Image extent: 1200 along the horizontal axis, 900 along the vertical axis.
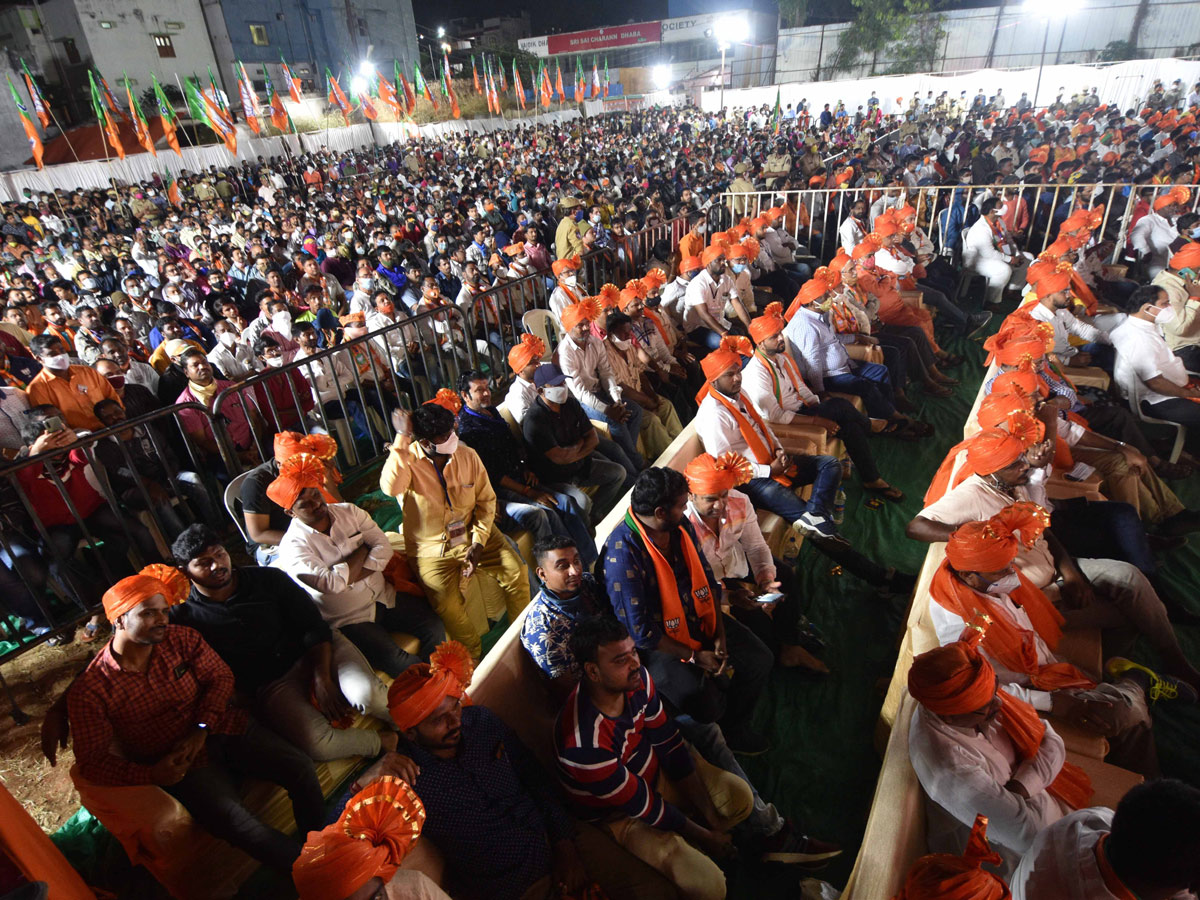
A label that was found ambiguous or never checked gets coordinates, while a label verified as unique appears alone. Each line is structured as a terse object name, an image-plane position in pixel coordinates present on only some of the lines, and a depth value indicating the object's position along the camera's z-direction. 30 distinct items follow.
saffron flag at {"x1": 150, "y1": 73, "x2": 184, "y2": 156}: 17.17
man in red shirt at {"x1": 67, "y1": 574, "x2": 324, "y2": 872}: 2.33
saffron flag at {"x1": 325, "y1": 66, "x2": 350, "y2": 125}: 24.40
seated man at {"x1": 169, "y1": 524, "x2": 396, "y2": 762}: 2.73
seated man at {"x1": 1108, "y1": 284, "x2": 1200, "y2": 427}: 4.98
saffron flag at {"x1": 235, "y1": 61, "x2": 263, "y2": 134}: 21.53
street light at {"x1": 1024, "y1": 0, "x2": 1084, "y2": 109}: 24.33
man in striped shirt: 2.31
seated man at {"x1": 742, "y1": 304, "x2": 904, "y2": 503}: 4.97
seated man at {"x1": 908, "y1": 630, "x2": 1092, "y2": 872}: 2.09
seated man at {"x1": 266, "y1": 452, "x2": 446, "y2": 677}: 3.12
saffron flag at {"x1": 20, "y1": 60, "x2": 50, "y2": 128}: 16.47
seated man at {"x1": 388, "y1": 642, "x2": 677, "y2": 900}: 2.16
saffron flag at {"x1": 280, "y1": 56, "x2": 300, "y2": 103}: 24.89
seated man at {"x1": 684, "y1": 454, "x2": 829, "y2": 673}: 3.32
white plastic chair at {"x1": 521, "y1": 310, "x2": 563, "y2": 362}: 6.96
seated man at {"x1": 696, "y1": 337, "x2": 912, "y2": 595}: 4.12
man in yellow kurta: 3.69
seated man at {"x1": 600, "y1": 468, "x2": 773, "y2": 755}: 2.94
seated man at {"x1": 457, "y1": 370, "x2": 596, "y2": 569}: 4.25
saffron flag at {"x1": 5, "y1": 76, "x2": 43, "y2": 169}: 15.88
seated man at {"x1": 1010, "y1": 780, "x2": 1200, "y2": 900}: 1.58
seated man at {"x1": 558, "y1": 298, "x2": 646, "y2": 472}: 5.32
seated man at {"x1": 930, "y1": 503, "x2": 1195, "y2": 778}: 2.69
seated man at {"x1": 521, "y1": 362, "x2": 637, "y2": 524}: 4.52
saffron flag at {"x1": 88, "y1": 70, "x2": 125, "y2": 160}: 16.75
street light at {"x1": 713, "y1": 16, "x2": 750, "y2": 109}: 41.01
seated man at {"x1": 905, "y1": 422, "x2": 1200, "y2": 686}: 3.27
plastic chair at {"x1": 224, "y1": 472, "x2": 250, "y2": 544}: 3.66
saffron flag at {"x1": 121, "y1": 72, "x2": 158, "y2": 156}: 16.45
